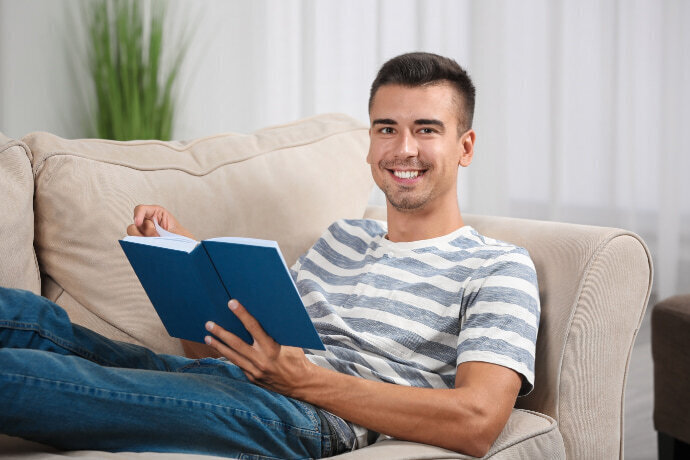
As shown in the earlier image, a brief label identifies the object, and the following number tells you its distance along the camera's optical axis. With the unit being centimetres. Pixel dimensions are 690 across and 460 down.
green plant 366
